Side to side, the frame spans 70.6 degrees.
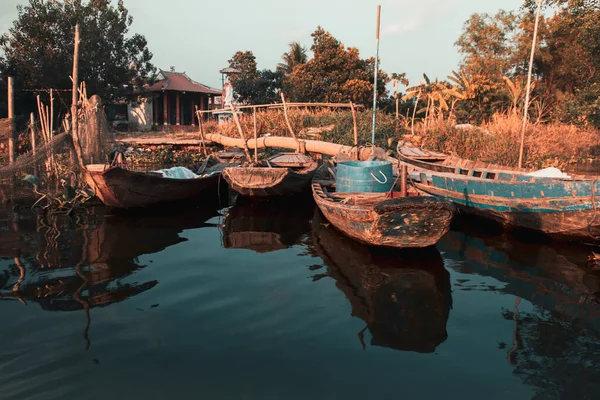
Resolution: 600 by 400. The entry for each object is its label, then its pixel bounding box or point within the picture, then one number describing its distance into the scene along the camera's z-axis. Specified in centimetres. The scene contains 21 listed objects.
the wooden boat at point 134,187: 838
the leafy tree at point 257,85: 2666
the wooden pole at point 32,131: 1016
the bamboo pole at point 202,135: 1727
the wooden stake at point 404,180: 662
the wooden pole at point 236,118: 1168
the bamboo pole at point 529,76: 997
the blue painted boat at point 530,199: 650
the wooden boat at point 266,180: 968
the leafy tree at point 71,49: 2073
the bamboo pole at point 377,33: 1220
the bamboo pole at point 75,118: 885
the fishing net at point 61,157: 868
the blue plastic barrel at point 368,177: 775
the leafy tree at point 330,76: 2566
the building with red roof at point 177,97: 2630
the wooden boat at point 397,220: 567
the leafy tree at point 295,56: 3102
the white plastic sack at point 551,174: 767
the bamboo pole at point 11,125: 935
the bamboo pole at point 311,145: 1103
